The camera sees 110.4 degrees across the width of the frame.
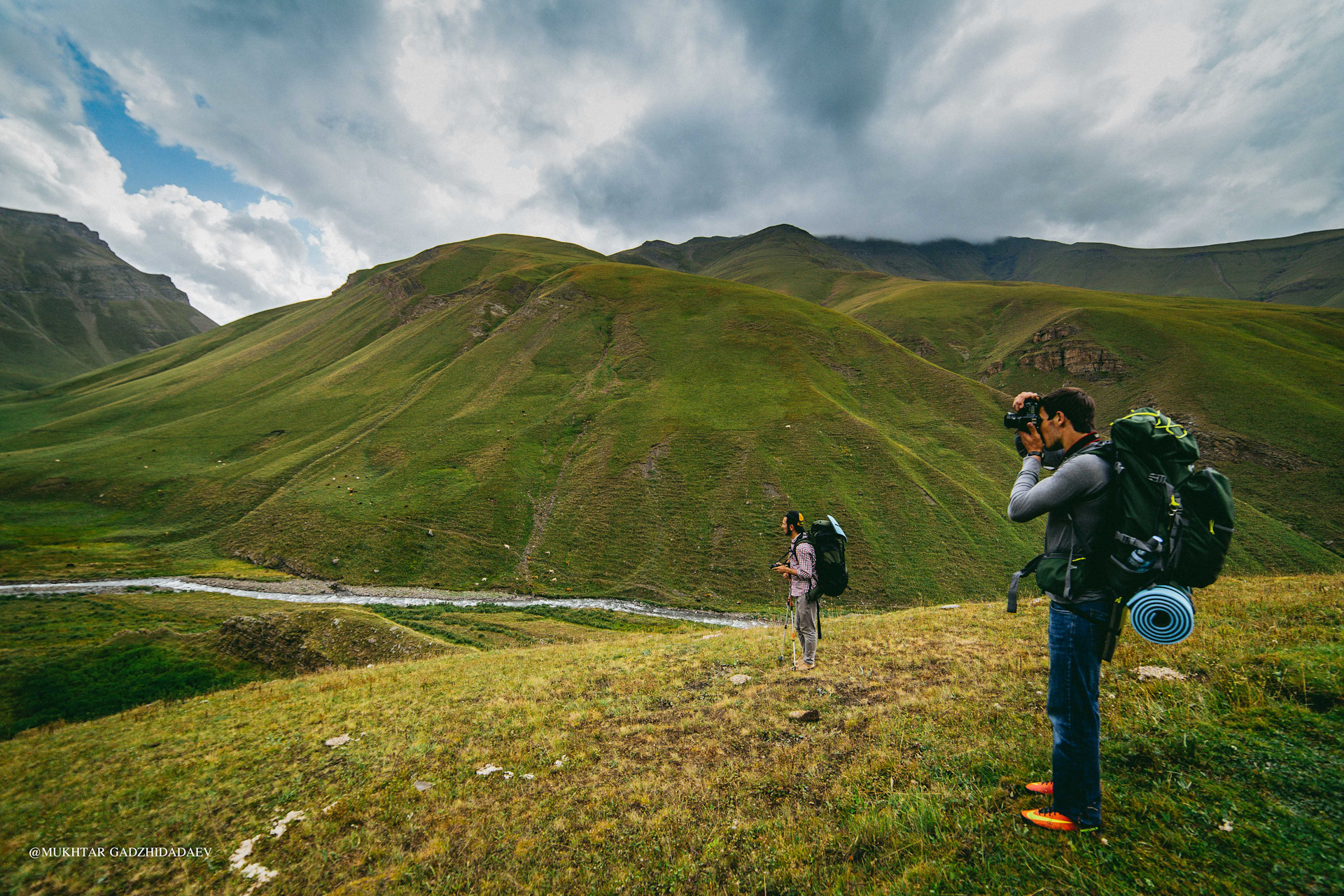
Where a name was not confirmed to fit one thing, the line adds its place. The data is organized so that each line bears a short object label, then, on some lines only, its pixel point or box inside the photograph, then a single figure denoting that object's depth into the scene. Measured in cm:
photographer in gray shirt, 459
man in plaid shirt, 1192
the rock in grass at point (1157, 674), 777
